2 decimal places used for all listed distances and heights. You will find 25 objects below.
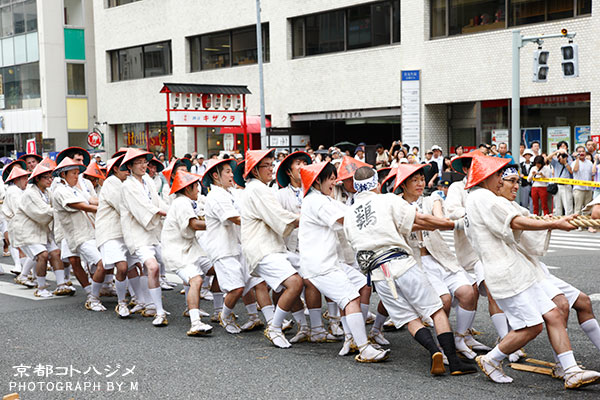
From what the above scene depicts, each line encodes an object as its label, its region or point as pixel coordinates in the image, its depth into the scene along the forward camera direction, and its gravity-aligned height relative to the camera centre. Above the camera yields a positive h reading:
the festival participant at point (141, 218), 8.59 -0.96
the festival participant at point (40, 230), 10.28 -1.30
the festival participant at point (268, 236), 7.18 -1.03
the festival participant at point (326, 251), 6.56 -1.10
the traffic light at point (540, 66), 17.09 +1.51
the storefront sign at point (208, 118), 23.11 +0.62
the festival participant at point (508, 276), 5.48 -1.13
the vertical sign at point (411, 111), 24.88 +0.73
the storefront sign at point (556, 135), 21.83 -0.18
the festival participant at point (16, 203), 11.20 -0.97
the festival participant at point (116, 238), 8.88 -1.23
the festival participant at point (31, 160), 12.51 -0.33
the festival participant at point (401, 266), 6.00 -1.12
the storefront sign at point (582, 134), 21.33 -0.16
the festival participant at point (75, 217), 9.47 -1.04
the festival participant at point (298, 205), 7.45 -0.74
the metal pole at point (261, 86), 25.57 +1.85
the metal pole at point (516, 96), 17.73 +0.86
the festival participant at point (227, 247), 7.76 -1.20
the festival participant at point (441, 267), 6.52 -1.25
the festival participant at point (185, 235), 8.09 -1.12
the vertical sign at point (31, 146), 20.56 -0.14
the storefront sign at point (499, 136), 23.28 -0.18
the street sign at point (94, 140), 30.47 -0.01
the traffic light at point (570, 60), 16.42 +1.56
